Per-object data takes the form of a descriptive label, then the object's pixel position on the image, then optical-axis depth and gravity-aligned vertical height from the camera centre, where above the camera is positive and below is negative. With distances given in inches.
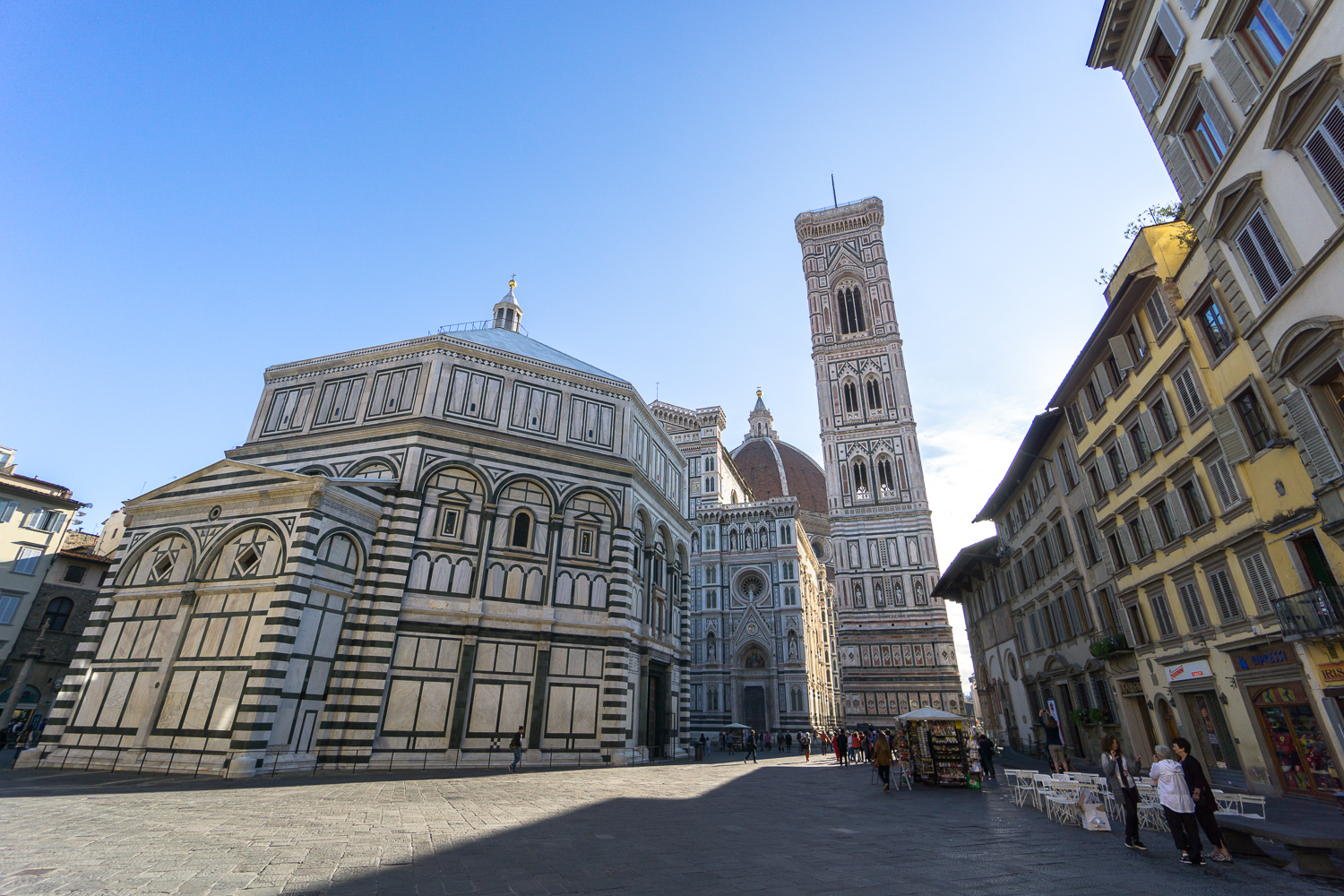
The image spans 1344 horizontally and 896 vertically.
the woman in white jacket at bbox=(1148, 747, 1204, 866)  299.7 -31.0
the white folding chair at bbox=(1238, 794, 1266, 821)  425.3 -44.7
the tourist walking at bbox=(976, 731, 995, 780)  740.0 -19.6
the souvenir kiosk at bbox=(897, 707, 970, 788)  650.2 -16.0
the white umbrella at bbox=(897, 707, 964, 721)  657.6 +18.0
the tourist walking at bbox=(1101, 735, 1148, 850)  337.1 -29.1
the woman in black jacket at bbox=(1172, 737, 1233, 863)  303.1 -27.4
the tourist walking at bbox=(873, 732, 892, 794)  631.2 -25.3
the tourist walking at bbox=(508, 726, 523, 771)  738.8 -21.8
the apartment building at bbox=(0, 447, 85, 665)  1121.4 +316.5
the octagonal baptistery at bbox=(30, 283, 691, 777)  679.1 +163.0
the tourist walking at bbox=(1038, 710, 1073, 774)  601.9 -12.1
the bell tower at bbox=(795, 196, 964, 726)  2000.5 +812.7
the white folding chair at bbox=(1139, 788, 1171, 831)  401.3 -46.2
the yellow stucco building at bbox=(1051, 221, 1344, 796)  478.3 +177.1
